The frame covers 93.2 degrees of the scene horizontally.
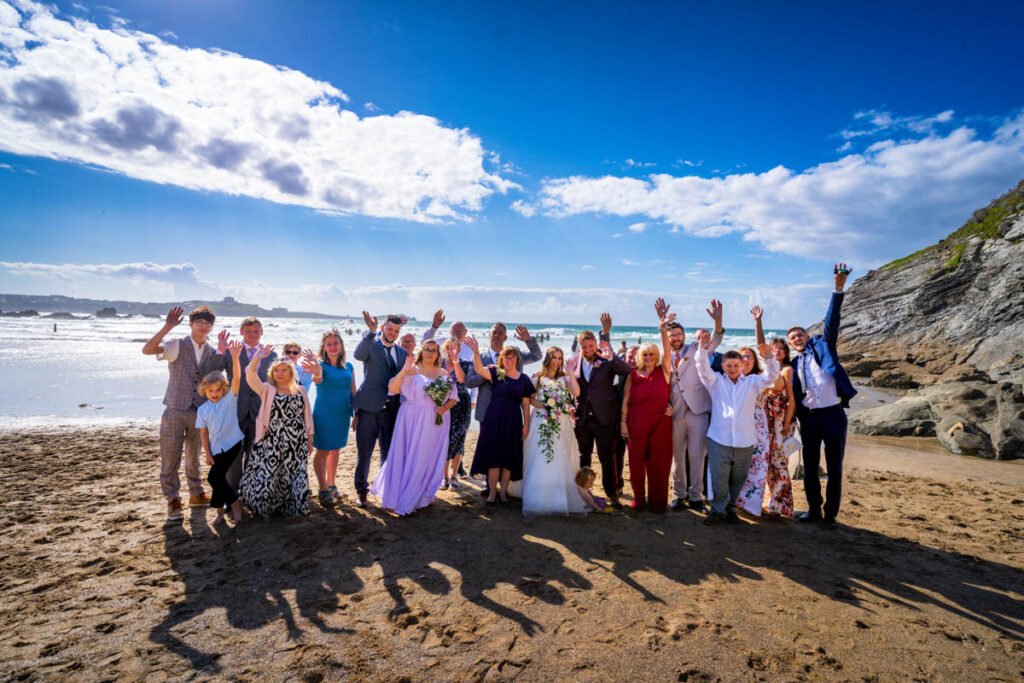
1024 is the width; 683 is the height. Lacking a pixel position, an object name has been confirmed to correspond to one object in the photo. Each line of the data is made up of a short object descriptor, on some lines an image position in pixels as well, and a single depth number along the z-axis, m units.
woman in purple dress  5.93
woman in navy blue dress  6.07
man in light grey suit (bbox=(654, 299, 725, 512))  6.04
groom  6.30
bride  5.95
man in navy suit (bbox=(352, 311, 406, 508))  6.14
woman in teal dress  6.13
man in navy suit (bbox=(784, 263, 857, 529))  5.59
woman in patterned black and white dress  5.46
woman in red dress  5.98
